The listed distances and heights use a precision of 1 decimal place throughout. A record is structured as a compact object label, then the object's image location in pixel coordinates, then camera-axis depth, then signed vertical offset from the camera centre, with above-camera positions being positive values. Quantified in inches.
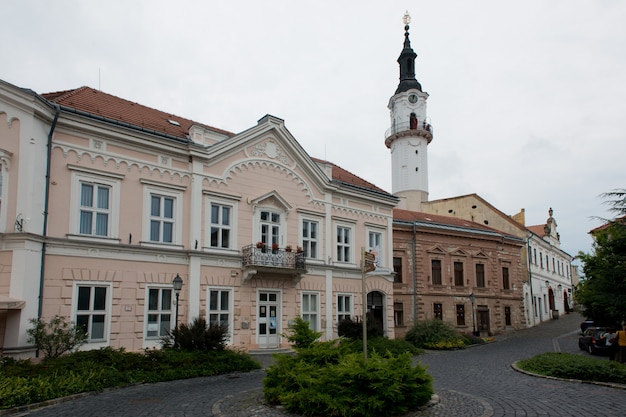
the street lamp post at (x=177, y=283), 673.0 +16.8
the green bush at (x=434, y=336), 1091.2 -85.2
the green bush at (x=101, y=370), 460.8 -77.0
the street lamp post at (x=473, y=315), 1295.3 -49.8
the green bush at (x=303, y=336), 520.4 -39.3
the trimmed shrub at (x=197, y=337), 680.4 -51.8
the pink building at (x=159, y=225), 637.3 +106.9
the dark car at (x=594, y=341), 872.3 -79.7
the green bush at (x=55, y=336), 605.3 -45.0
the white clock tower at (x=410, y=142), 2037.4 +603.1
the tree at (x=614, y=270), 628.1 +28.9
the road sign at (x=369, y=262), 487.5 +31.2
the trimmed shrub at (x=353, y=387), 375.9 -68.5
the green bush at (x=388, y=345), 823.7 -81.3
